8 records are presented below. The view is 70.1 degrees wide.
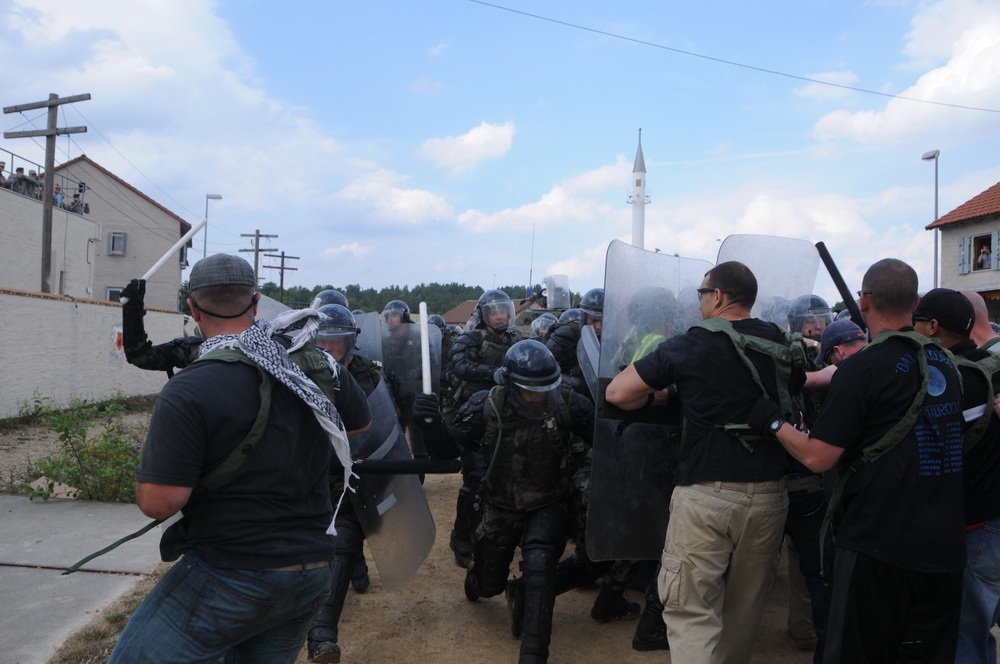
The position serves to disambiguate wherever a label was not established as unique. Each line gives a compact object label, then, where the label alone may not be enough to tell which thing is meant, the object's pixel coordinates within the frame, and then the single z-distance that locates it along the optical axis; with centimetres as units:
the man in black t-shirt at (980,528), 265
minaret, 3989
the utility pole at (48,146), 1734
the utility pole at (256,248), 3969
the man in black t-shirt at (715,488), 284
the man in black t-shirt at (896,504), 239
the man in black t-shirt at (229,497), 182
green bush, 643
